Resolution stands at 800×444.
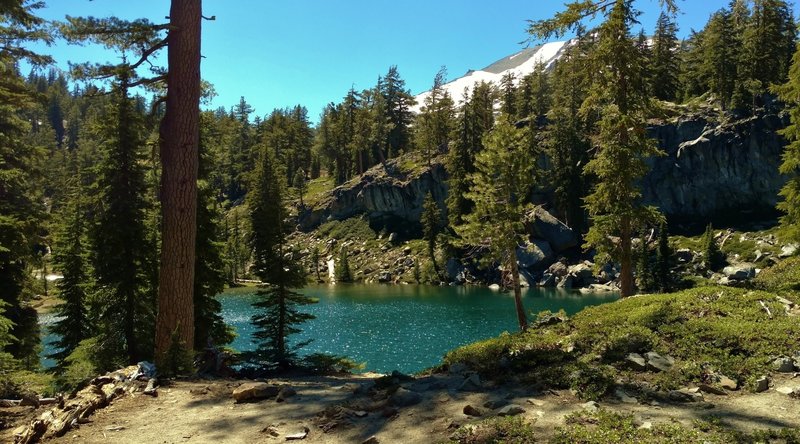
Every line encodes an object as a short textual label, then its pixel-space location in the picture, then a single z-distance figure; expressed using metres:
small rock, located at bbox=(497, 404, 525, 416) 5.98
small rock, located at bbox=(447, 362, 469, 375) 9.50
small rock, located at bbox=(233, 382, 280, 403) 7.28
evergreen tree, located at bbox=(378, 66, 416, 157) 94.75
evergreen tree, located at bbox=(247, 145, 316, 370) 21.23
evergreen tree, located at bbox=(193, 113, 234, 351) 18.94
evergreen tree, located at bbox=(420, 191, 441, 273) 78.50
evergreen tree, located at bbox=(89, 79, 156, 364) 17.72
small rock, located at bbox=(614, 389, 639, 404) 6.36
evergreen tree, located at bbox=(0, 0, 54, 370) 12.00
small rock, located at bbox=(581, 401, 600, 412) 6.01
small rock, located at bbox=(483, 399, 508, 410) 6.44
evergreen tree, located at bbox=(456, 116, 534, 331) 22.72
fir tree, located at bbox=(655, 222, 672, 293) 51.50
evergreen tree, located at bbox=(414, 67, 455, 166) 89.38
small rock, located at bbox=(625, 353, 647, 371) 7.68
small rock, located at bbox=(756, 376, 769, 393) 6.62
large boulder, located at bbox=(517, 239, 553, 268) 71.19
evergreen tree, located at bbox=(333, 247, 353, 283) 80.88
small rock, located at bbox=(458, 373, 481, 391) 7.74
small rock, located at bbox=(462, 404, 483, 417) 6.17
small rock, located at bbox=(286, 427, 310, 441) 5.71
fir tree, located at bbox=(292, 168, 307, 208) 101.36
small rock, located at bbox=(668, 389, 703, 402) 6.40
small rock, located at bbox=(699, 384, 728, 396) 6.62
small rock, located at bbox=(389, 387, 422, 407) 6.83
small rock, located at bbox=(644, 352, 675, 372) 7.63
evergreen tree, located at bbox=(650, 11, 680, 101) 76.50
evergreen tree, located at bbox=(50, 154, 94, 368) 23.05
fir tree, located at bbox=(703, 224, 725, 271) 58.97
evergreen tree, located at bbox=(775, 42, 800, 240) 17.81
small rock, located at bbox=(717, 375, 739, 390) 6.80
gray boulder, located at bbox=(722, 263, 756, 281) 49.47
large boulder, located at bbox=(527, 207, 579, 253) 72.62
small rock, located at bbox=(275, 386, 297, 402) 7.37
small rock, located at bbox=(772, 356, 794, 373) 7.13
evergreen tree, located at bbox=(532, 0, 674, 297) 19.02
